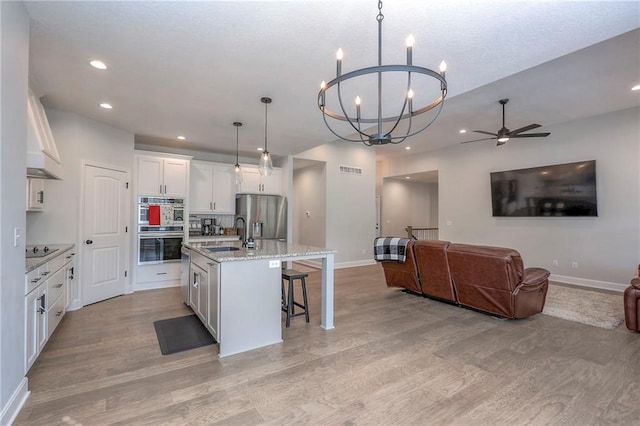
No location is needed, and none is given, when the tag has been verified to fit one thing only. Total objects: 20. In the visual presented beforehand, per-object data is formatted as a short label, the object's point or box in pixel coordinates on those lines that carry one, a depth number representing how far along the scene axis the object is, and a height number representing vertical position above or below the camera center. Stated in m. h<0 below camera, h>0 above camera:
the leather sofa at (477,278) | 3.53 -0.78
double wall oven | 5.09 -0.20
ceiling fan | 4.66 +1.35
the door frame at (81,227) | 4.11 -0.12
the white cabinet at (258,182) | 6.29 +0.77
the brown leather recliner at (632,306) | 3.20 -0.96
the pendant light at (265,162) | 3.59 +0.66
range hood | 2.63 +0.66
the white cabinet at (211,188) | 5.81 +0.59
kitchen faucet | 5.75 -0.20
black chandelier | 1.52 +0.75
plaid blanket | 4.62 -0.49
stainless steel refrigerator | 6.13 +0.06
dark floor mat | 2.95 -1.24
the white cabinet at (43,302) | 2.32 -0.77
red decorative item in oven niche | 5.14 +0.05
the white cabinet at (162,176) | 5.13 +0.74
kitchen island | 2.78 -0.76
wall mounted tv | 5.43 +0.52
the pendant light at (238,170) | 4.18 +0.68
